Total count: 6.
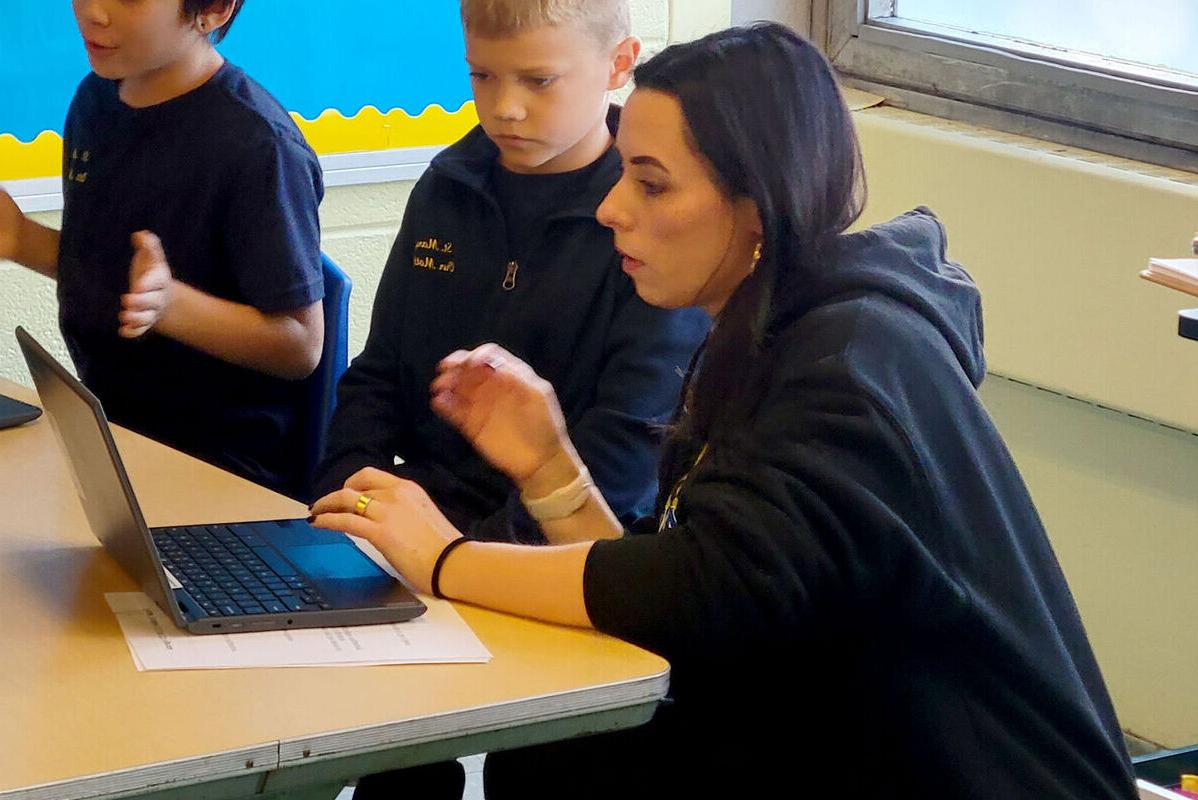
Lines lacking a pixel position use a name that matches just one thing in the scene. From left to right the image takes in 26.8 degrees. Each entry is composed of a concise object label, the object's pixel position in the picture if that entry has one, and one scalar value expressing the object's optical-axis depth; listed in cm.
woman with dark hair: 207
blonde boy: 270
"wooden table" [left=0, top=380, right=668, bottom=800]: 189
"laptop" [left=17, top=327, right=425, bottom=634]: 211
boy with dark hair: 291
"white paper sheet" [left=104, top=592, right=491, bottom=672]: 205
